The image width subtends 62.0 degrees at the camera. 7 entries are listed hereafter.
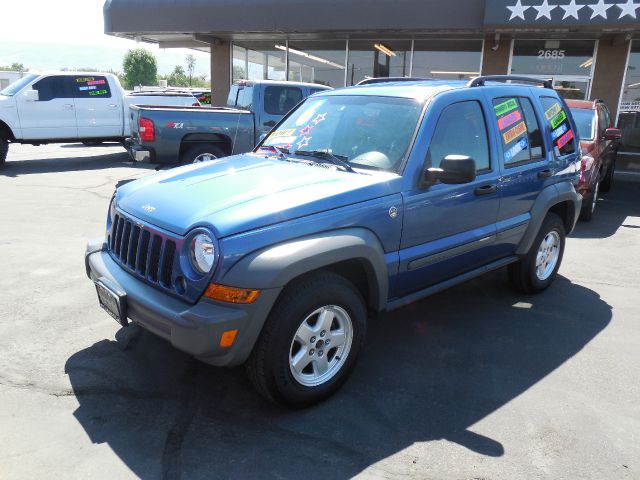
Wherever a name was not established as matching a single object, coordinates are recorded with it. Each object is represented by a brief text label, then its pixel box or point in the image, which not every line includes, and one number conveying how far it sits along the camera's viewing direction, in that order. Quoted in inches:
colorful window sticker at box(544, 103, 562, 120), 189.0
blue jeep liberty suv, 106.3
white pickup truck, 485.4
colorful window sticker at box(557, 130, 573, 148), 193.2
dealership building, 466.3
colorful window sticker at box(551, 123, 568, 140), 189.6
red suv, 302.0
